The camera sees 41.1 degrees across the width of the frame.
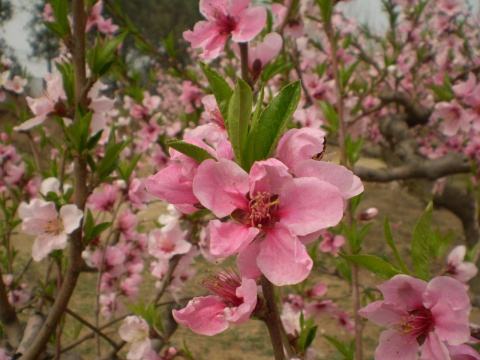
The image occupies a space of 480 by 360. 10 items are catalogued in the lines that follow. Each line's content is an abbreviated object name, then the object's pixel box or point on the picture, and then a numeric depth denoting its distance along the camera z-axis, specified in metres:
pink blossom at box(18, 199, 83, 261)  0.33
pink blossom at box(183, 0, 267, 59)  0.25
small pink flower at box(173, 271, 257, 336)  0.16
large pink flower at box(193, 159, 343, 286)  0.15
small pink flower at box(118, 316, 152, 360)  0.39
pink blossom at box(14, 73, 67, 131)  0.33
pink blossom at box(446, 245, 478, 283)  0.32
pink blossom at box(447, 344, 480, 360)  0.18
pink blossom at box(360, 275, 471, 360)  0.17
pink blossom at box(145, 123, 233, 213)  0.16
